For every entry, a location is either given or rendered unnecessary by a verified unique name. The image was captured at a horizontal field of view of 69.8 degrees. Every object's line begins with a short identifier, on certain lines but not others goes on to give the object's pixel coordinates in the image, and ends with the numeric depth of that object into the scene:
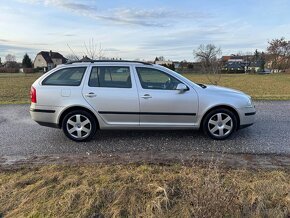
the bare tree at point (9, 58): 69.61
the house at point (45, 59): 66.08
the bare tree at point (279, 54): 54.59
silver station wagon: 4.01
